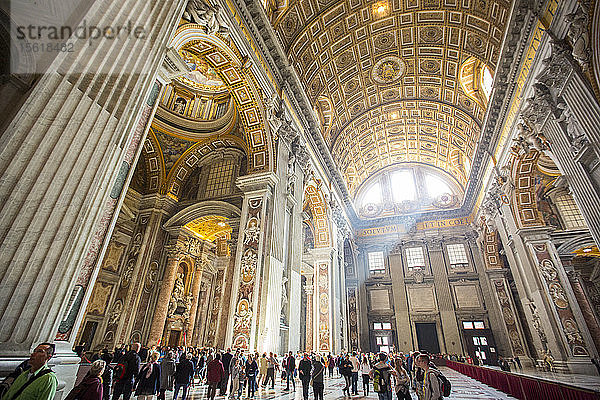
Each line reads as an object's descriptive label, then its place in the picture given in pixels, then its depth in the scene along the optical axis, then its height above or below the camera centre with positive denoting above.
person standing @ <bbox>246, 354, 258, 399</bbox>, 5.91 -0.47
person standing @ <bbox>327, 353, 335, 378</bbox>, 11.31 -0.47
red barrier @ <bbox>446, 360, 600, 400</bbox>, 3.79 -0.46
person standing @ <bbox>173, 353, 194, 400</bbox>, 5.14 -0.43
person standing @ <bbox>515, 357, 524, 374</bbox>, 14.91 -0.25
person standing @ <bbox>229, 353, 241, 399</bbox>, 5.94 -0.53
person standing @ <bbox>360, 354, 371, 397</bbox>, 7.07 -0.42
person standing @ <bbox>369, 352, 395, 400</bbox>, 4.47 -0.37
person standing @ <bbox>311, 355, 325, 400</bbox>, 5.27 -0.45
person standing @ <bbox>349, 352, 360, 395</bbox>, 6.89 -0.68
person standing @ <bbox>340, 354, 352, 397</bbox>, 6.80 -0.41
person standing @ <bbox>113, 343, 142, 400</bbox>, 4.27 -0.37
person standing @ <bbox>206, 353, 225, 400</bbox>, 5.15 -0.44
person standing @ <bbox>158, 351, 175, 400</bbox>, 5.13 -0.43
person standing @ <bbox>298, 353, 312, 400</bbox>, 5.74 -0.40
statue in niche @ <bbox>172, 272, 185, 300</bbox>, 11.48 +2.05
